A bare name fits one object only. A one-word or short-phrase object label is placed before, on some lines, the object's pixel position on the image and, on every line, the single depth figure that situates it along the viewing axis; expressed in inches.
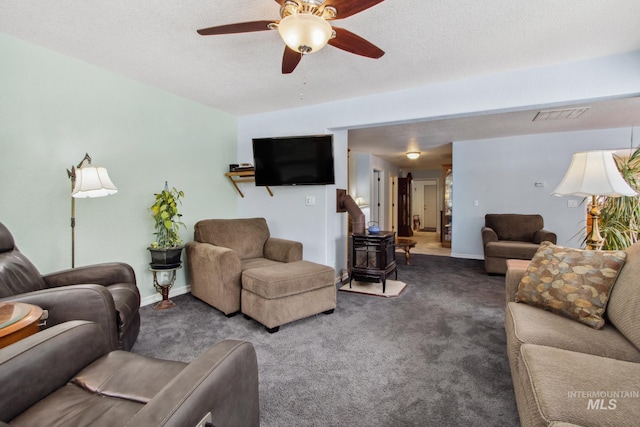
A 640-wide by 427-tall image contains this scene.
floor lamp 87.9
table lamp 76.0
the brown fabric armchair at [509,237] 165.6
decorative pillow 60.9
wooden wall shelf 149.6
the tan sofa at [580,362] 35.9
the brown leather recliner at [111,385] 31.2
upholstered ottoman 96.9
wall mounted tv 134.3
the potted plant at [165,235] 112.7
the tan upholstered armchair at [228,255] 107.1
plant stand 117.3
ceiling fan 56.5
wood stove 137.9
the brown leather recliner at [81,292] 59.6
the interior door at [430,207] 431.8
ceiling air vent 144.0
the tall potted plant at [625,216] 85.2
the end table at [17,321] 44.2
